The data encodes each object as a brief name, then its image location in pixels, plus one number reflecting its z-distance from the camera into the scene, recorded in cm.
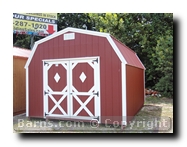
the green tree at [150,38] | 679
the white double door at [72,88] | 546
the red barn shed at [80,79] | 517
